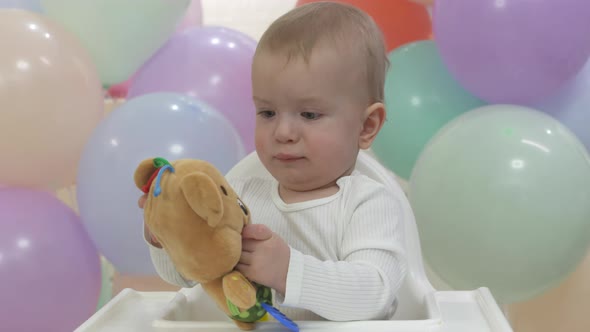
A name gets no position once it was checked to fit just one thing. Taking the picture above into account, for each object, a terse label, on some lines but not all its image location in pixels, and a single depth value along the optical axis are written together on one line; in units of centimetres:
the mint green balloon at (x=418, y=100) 195
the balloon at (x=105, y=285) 229
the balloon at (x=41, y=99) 169
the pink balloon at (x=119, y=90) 240
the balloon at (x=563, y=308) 181
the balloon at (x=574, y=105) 180
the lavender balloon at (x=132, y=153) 167
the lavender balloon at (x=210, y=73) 197
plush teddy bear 74
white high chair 89
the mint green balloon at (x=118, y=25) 191
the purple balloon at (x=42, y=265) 164
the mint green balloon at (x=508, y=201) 157
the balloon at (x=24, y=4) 207
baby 94
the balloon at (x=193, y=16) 242
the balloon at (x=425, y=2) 205
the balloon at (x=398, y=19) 214
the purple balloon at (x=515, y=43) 161
